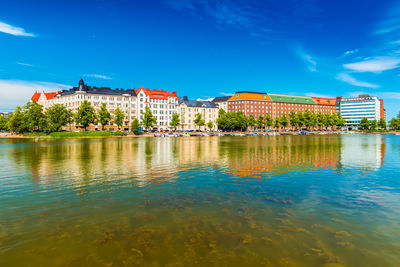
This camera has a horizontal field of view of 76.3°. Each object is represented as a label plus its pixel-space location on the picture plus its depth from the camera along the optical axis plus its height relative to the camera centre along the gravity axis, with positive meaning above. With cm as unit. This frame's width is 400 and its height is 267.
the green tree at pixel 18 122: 12239 +495
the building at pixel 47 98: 19149 +2597
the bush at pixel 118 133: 11951 -87
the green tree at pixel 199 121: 17128 +650
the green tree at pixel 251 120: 19214 +741
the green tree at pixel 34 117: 11894 +700
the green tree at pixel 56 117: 12038 +702
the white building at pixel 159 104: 17475 +1920
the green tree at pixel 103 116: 12500 +754
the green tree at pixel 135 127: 13062 +209
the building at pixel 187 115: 19262 +1201
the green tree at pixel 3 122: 16106 +637
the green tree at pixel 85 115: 11863 +772
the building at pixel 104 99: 16175 +2168
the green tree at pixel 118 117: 13562 +761
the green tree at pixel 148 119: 14188 +671
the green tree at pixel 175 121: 15888 +614
